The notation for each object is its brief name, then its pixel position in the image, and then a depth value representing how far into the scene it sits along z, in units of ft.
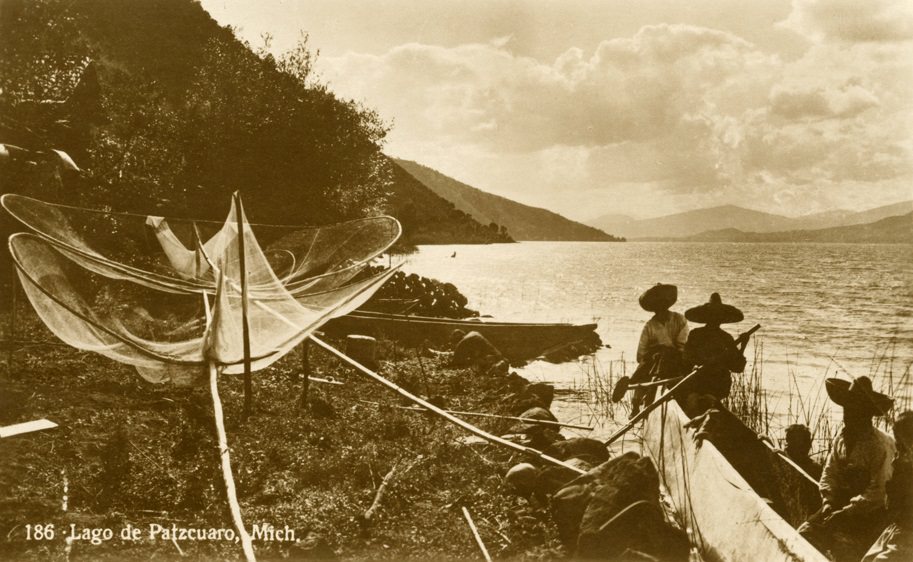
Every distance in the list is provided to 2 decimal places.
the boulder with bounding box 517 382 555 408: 41.86
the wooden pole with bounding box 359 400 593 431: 30.19
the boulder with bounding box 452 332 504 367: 52.68
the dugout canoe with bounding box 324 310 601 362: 60.29
